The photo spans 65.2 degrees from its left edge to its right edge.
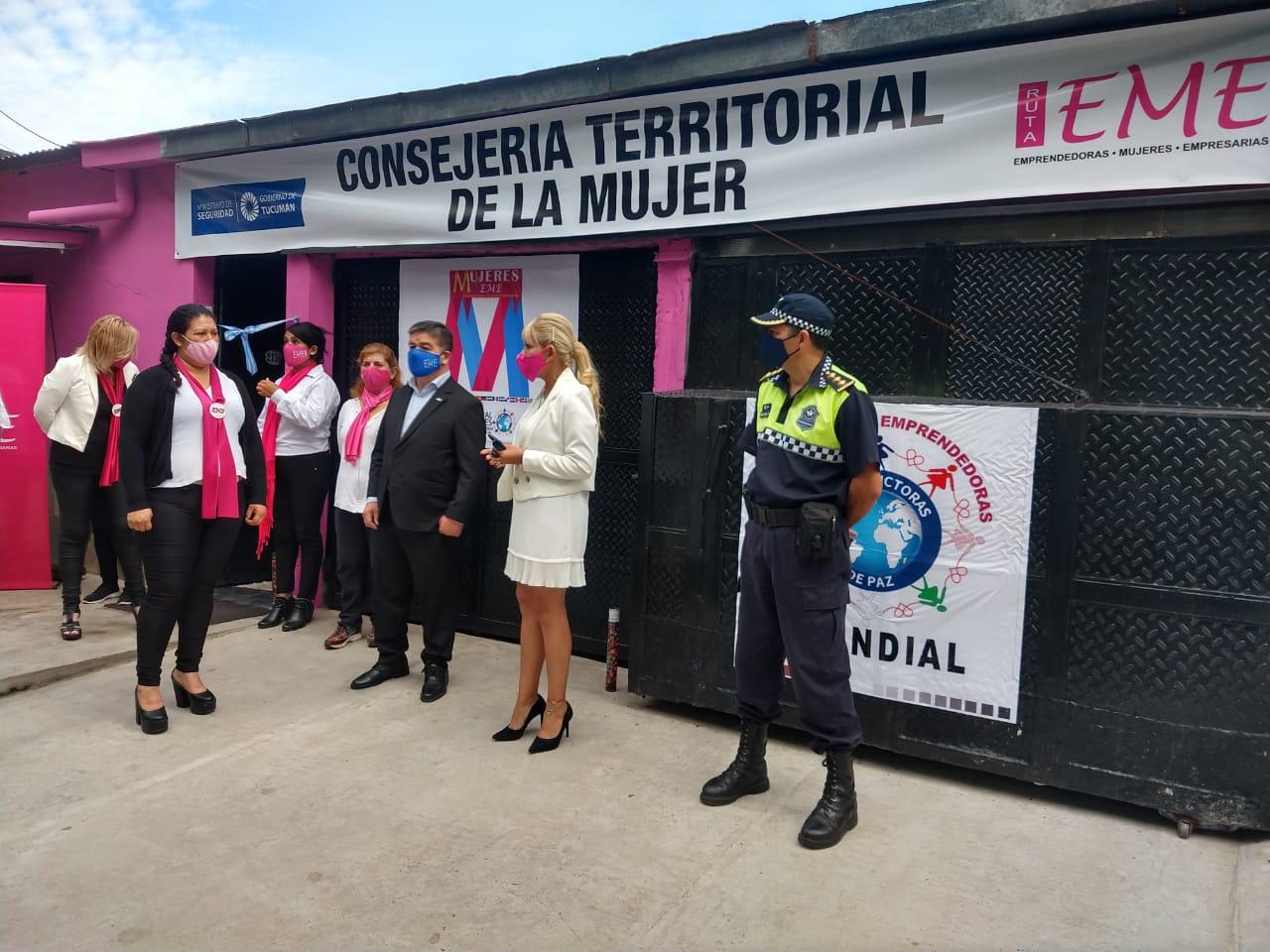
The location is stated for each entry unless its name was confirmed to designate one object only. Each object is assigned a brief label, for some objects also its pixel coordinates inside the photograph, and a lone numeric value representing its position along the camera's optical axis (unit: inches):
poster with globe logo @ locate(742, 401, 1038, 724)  156.0
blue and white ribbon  270.5
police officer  137.7
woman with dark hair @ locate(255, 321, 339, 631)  241.4
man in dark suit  192.9
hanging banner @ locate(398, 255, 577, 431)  232.1
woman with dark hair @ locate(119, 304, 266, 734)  175.2
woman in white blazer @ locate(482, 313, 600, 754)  166.9
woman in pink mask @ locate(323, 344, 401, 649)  227.3
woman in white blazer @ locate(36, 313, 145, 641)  234.8
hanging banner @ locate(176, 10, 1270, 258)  147.7
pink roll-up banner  281.0
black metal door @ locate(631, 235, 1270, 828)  142.3
